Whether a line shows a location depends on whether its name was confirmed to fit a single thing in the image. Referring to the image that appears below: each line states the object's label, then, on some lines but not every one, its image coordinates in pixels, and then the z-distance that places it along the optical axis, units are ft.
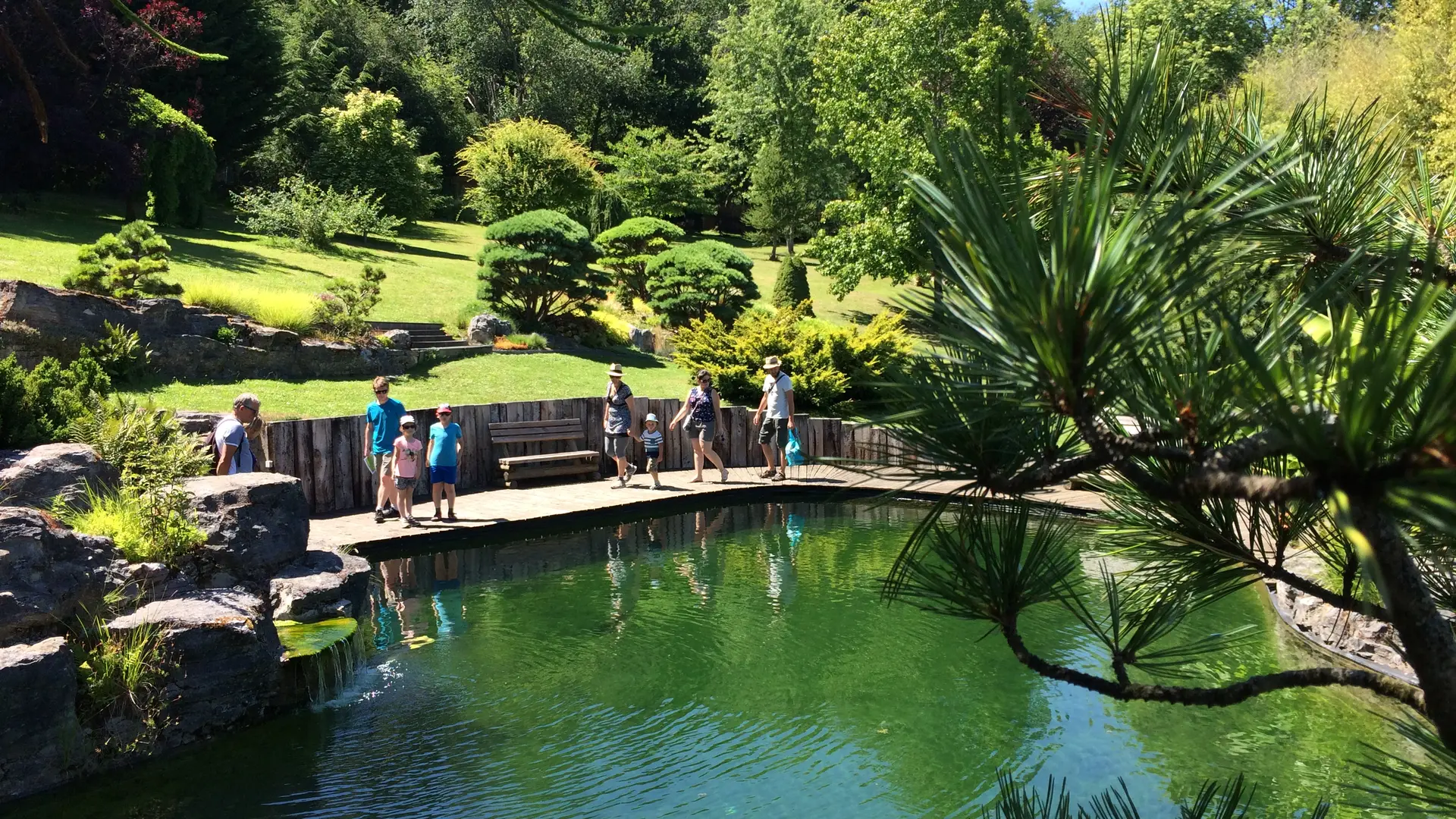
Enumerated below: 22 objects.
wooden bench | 45.55
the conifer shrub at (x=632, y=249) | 85.40
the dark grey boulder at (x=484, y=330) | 64.59
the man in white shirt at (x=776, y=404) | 45.73
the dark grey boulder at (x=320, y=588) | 25.84
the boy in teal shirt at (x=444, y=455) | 37.63
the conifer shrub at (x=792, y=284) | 92.32
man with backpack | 30.01
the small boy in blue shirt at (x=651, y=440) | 45.75
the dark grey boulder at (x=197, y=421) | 35.83
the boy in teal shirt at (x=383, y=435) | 36.73
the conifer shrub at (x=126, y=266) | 46.39
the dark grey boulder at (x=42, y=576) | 19.49
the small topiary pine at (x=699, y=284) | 75.00
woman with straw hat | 44.70
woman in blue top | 45.21
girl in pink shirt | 35.55
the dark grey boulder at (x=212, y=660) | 21.20
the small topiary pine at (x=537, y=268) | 66.03
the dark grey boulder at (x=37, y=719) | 18.25
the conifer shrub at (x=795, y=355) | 55.93
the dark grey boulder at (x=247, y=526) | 24.82
